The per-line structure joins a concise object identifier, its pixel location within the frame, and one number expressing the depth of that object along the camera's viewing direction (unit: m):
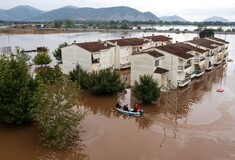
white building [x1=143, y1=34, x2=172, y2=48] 59.22
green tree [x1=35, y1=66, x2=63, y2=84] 30.95
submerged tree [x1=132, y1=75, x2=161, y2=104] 29.03
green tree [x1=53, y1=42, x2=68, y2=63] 56.09
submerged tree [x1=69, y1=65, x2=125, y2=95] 32.28
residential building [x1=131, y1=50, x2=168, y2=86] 34.66
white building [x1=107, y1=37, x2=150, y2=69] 48.91
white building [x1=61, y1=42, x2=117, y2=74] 41.44
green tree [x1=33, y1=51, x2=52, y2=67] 50.62
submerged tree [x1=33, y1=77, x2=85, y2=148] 19.20
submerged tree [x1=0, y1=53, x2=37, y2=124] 20.94
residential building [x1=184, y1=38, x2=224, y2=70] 49.18
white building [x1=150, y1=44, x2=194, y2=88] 36.38
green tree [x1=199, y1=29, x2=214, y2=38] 89.19
